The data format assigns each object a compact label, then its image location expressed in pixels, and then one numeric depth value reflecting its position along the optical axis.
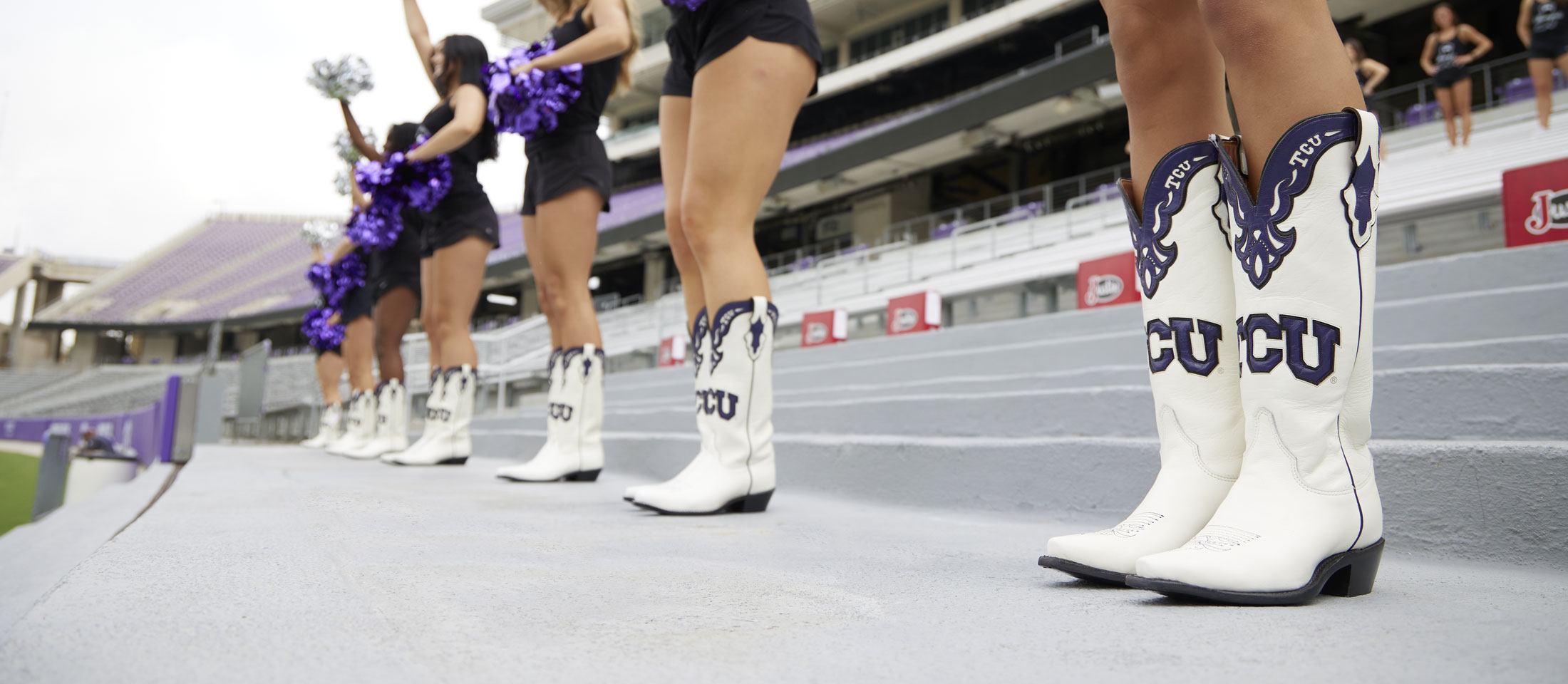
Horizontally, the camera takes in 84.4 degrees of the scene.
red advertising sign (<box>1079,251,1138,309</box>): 6.30
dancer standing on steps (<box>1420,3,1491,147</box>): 7.17
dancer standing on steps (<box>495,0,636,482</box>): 2.49
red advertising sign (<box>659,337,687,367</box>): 10.27
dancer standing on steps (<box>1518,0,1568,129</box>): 5.78
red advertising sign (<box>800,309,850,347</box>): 9.16
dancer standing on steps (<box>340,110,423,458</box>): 3.98
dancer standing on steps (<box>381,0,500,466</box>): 3.26
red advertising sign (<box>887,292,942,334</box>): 8.12
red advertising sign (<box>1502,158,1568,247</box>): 3.53
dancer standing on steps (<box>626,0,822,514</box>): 1.66
